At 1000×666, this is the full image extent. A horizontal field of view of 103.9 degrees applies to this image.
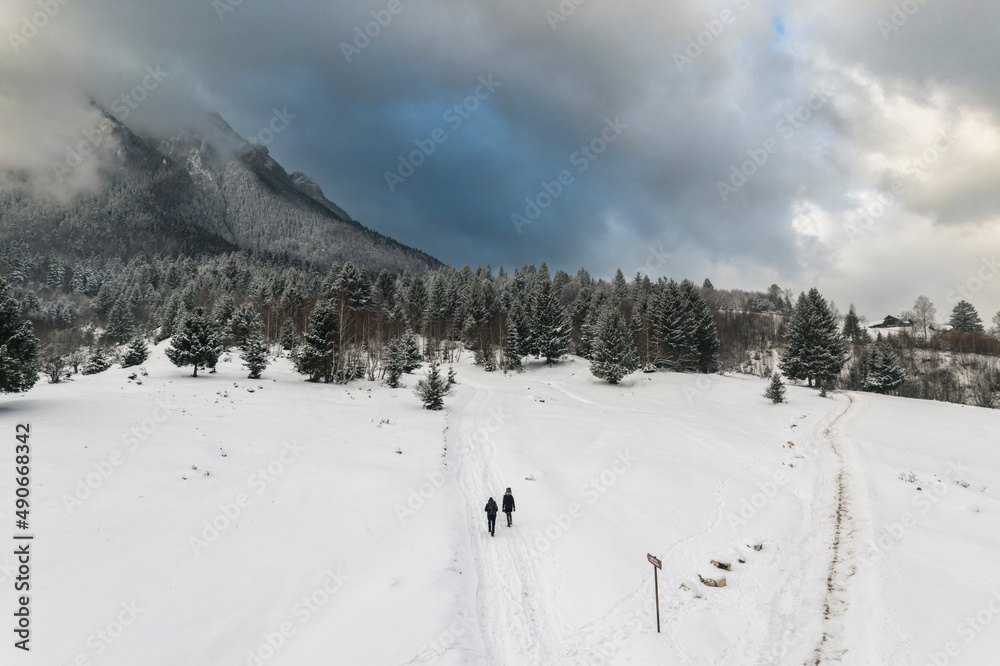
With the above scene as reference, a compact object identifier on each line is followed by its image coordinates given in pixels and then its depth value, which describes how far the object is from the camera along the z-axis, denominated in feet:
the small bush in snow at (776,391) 122.01
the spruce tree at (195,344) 115.14
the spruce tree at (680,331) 190.29
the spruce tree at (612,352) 158.81
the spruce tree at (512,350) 203.00
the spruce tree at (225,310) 203.82
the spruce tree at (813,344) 159.53
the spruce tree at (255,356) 119.34
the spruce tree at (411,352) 168.92
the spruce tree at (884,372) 181.88
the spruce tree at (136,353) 140.88
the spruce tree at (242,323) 197.52
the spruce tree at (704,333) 200.44
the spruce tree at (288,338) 193.86
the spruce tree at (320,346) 127.44
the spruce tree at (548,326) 203.21
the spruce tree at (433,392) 104.73
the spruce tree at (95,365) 127.03
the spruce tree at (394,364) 136.56
